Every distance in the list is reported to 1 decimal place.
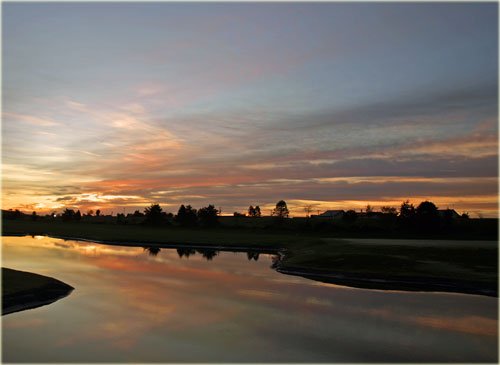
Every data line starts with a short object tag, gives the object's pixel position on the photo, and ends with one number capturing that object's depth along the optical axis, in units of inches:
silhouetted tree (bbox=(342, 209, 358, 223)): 7320.4
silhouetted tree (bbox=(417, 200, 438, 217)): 4997.5
